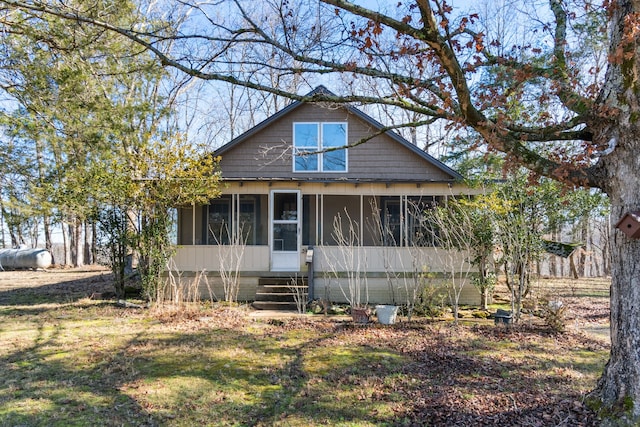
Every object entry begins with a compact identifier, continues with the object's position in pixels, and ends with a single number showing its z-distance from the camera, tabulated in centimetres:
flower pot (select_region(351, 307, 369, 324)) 885
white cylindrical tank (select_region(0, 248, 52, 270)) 2362
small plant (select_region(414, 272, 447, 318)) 941
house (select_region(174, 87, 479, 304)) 1152
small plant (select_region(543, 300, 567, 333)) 801
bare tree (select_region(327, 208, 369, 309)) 1131
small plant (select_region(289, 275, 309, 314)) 1015
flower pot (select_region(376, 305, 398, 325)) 882
